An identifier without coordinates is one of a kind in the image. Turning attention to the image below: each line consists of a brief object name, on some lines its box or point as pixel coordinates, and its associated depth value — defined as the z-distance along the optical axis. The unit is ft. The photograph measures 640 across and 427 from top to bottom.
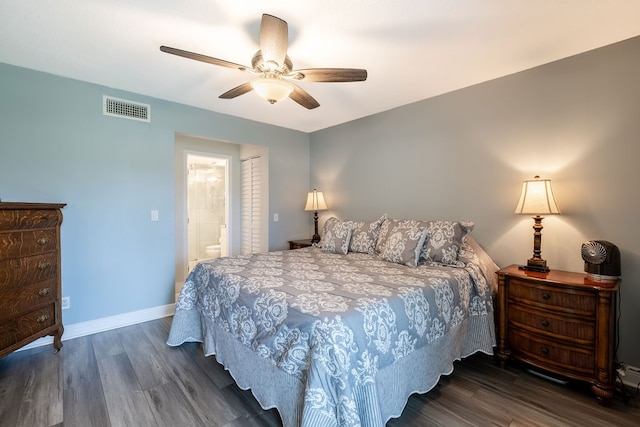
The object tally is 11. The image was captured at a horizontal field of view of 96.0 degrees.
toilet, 18.22
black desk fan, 6.37
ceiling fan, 5.54
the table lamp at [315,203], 13.76
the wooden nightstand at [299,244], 13.36
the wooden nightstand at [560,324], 6.02
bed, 4.49
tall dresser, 6.72
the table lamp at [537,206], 7.23
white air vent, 9.56
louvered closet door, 14.85
